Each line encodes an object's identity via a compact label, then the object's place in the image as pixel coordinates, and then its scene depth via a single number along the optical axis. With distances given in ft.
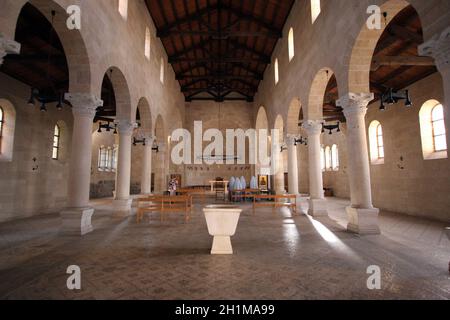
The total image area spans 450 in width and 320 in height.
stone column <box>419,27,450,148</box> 10.34
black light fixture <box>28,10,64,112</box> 21.73
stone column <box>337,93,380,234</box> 17.94
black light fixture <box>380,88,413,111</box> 20.47
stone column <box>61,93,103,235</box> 18.35
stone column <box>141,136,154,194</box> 34.73
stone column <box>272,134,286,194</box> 44.80
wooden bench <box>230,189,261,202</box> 37.39
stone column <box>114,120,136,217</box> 26.77
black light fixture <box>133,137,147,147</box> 34.49
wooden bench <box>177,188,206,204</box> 38.72
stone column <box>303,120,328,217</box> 25.91
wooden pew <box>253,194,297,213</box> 26.01
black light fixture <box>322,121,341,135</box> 35.26
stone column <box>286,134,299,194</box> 34.24
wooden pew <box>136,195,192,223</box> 21.87
